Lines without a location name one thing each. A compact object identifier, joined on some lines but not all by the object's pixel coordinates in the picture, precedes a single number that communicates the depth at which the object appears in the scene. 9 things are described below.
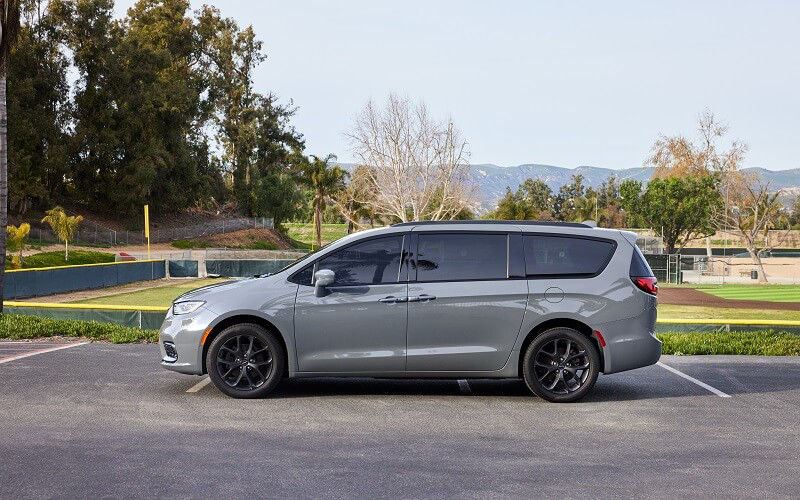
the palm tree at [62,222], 62.12
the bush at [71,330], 14.38
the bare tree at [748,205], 69.62
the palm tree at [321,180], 100.88
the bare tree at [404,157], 79.50
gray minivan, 9.22
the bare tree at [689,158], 95.06
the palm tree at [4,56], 15.94
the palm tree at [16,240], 46.33
